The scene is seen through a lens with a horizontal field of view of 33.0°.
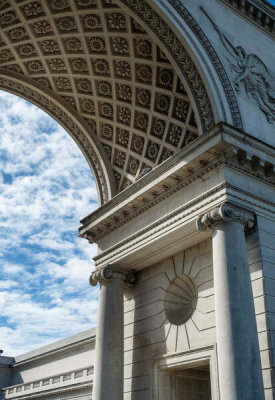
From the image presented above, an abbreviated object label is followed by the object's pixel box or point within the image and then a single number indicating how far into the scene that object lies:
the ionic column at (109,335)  14.61
